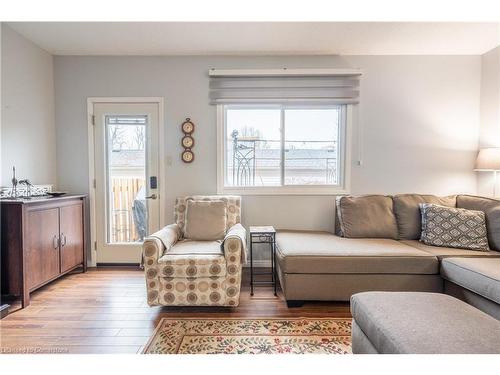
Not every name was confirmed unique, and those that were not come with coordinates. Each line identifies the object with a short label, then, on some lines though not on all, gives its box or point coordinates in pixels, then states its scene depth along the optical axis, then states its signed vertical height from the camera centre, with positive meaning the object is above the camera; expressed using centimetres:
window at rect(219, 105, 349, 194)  304 +35
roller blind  291 +104
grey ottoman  99 -62
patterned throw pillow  223 -43
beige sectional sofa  206 -70
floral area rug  162 -104
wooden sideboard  207 -54
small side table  240 -58
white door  303 +2
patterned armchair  204 -75
